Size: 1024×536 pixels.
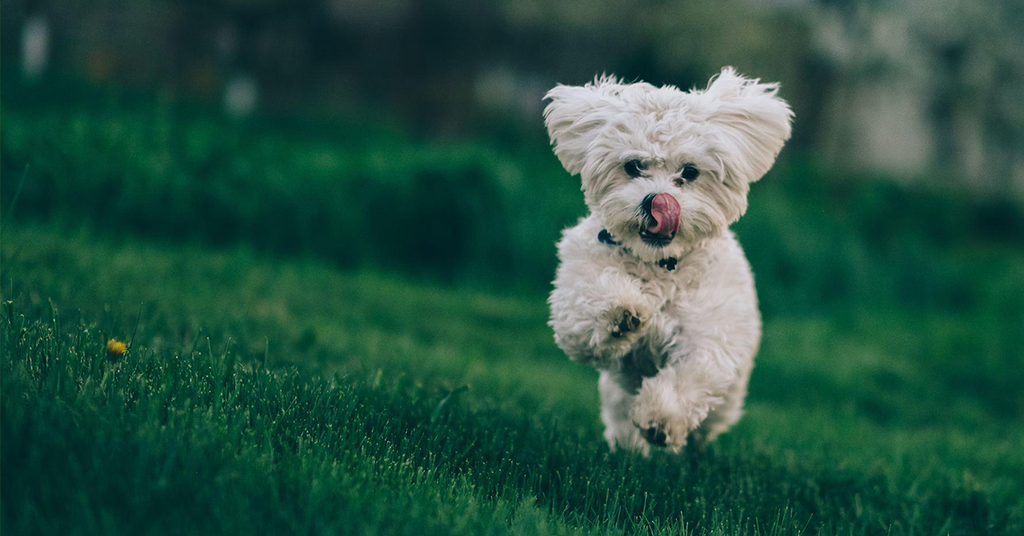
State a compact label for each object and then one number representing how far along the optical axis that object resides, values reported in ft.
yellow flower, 9.93
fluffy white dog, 10.28
